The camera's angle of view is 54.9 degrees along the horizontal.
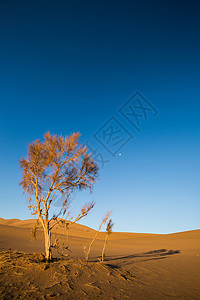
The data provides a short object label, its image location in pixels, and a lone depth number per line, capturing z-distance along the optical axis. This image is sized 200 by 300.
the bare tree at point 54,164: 10.67
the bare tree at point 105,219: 10.77
